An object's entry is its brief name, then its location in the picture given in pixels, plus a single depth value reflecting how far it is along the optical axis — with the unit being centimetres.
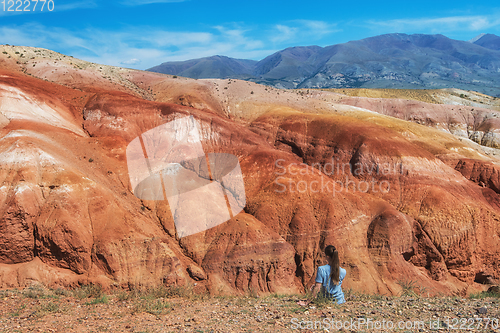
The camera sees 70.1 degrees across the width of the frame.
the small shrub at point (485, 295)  1341
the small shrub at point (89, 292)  1272
